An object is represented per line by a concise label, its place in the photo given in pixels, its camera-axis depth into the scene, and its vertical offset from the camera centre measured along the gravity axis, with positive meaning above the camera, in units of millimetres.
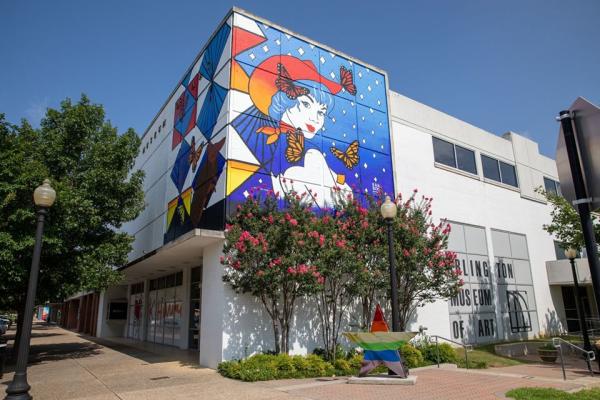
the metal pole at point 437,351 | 13641 -1559
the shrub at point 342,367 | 12344 -1780
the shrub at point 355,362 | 12703 -1691
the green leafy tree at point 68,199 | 12819 +3799
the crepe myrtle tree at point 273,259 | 12531 +1451
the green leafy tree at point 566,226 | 18531 +3432
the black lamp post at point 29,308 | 6945 +83
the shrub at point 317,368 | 11914 -1728
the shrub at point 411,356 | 13672 -1683
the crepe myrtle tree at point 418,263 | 15445 +1495
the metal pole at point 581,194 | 2717 +702
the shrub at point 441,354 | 14586 -1715
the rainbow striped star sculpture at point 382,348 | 9906 -1006
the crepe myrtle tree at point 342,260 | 13336 +1463
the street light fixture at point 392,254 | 10168 +1250
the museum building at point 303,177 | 14516 +5630
